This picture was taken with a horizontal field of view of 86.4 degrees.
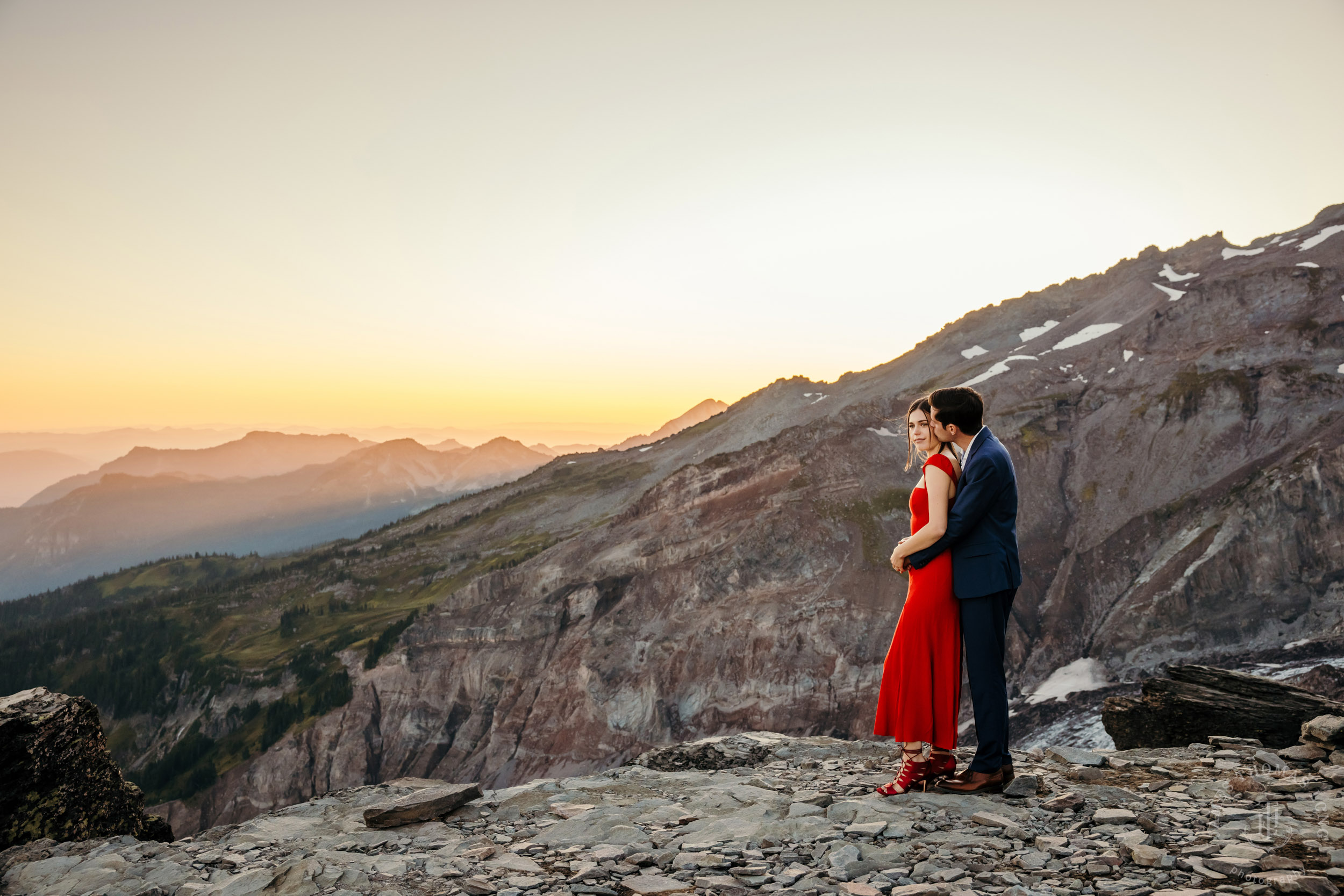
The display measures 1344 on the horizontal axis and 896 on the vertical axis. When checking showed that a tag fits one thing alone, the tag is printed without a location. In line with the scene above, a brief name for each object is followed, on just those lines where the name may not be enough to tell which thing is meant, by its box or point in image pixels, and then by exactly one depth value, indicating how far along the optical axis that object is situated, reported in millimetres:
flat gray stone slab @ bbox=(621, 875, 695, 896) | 6160
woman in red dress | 8055
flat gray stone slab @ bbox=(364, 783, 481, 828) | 9359
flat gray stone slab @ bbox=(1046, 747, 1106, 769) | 9555
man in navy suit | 7766
